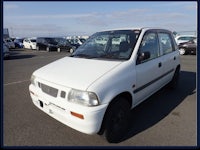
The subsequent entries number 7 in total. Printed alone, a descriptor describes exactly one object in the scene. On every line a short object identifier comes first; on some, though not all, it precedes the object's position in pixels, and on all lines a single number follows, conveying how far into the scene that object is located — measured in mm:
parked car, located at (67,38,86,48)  15923
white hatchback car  2013
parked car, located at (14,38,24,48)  21871
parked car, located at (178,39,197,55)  11872
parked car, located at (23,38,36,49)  19039
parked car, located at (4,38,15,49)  19242
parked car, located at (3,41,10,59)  10608
